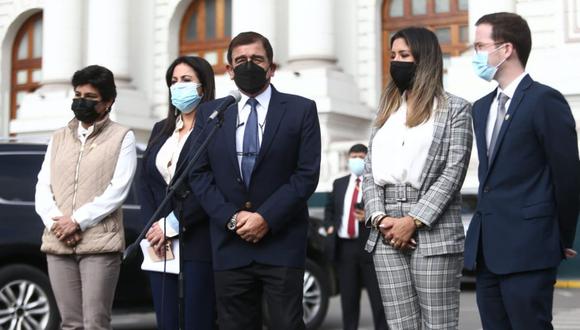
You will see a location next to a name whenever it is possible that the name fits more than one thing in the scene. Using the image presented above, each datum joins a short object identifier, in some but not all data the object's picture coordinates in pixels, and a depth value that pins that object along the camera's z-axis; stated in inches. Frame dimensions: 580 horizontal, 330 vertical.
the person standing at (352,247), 366.0
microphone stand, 200.2
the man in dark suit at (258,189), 201.3
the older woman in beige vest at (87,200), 238.8
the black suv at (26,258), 339.0
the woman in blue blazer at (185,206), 225.3
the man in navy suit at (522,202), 185.2
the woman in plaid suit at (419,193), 190.2
